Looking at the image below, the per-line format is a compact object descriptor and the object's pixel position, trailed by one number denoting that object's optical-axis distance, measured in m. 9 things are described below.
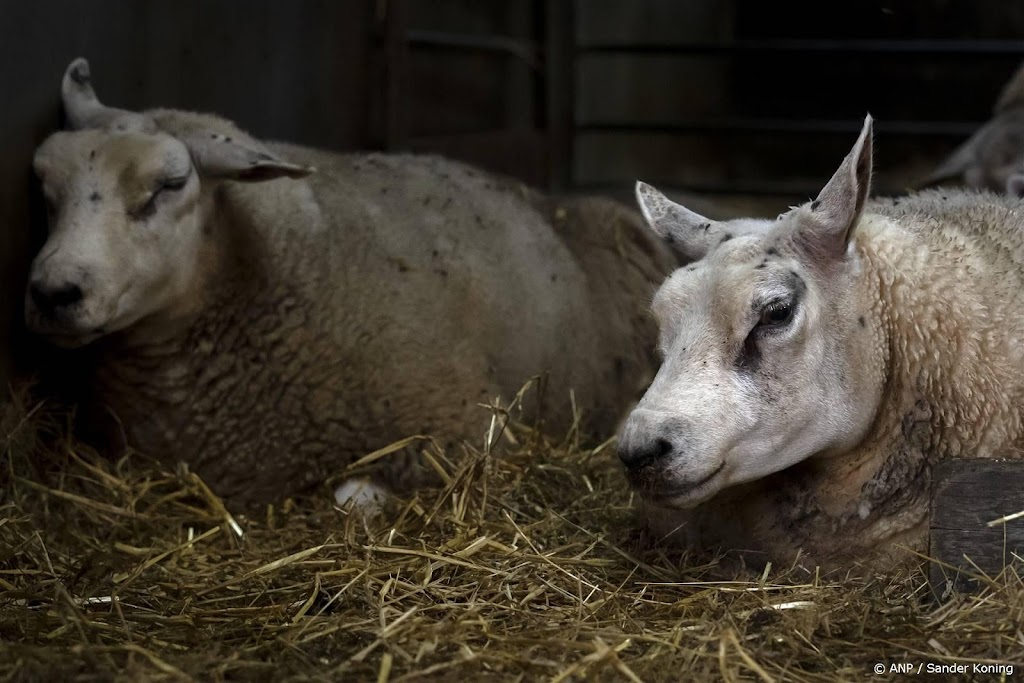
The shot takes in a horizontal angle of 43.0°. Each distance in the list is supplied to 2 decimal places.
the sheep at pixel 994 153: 5.65
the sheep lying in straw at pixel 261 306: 4.10
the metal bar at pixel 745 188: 7.88
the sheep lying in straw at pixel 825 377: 2.97
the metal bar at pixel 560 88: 8.25
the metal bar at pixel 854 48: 7.10
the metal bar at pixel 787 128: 7.46
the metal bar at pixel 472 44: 6.87
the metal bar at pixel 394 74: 6.32
